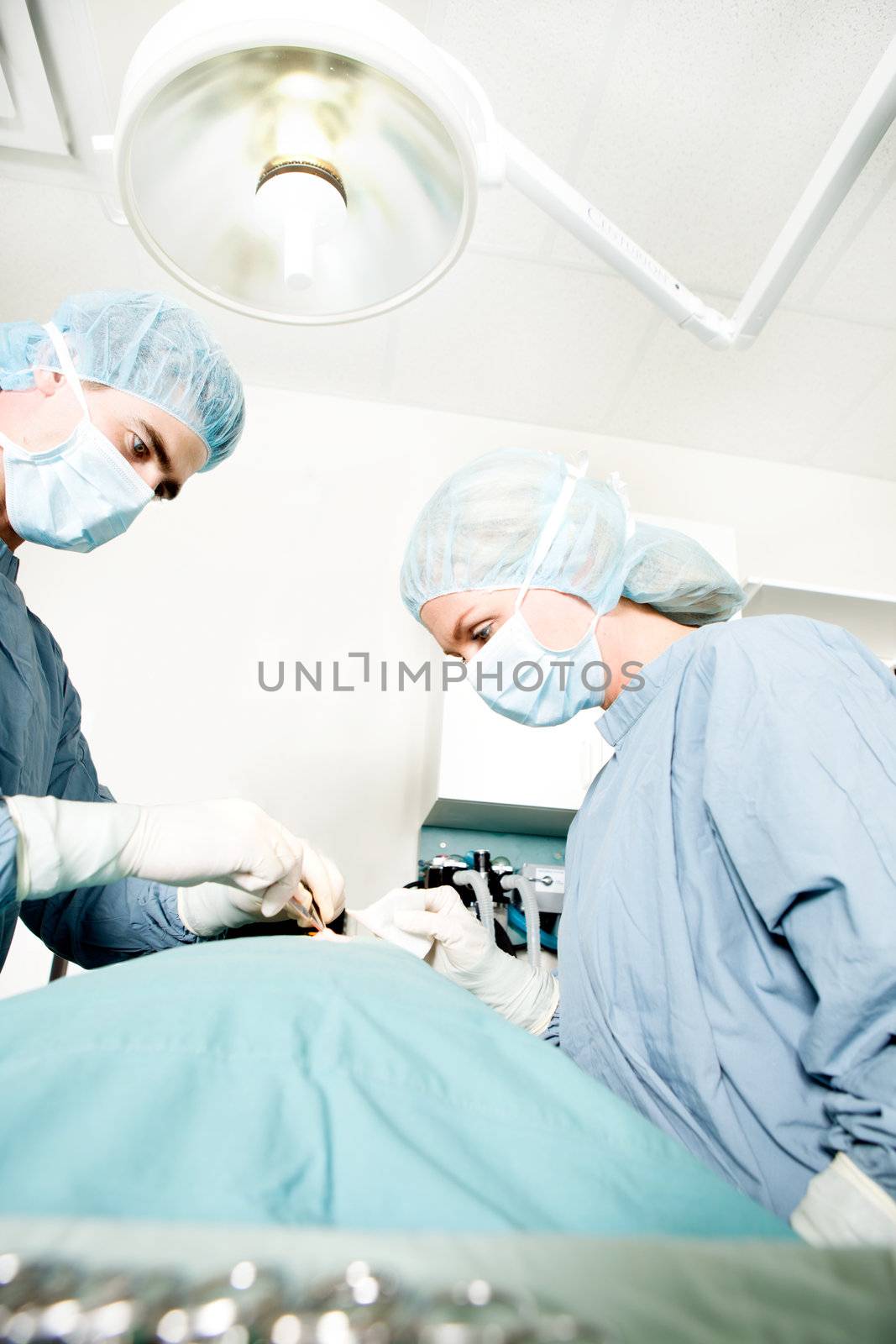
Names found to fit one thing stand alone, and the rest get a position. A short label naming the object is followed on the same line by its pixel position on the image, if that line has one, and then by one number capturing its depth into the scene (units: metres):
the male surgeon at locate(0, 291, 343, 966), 1.11
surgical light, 0.72
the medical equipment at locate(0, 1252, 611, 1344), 0.19
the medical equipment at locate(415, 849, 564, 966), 1.66
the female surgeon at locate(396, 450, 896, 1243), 0.65
